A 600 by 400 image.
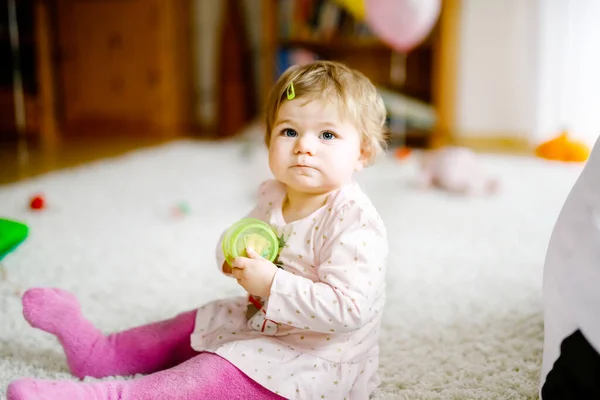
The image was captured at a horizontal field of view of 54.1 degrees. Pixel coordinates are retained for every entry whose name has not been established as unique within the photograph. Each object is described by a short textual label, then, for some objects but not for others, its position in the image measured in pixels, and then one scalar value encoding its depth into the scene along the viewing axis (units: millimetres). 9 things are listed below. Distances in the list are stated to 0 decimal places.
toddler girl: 675
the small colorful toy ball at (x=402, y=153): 2653
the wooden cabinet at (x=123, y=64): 3447
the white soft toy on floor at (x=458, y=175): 2025
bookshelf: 3041
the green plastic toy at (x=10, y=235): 831
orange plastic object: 2584
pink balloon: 2027
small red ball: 1700
